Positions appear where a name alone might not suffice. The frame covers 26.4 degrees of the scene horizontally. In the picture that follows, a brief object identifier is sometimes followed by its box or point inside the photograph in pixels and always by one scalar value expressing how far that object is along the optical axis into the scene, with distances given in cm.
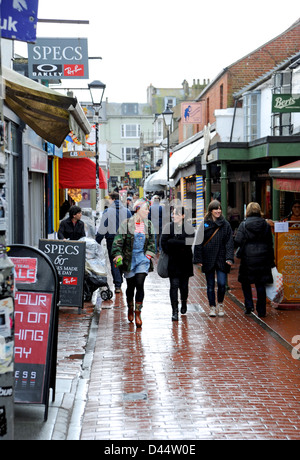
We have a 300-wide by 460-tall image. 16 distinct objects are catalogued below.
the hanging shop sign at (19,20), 745
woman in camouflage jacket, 984
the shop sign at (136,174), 6531
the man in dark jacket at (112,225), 1307
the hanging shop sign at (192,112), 2970
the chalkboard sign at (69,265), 1088
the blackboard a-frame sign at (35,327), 571
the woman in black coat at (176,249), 1027
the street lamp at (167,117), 2447
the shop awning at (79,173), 2198
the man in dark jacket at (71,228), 1191
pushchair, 1158
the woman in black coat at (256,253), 1043
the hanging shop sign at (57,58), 1225
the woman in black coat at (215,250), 1041
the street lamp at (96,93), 1864
